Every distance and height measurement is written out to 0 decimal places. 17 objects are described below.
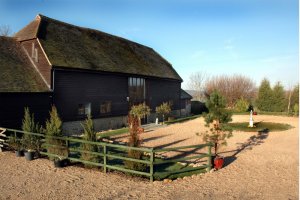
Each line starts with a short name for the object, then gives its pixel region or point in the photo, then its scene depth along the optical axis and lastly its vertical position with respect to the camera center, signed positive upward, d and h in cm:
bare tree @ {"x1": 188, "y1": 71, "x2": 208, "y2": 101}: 7138 +372
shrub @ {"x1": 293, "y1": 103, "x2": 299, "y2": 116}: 4221 -145
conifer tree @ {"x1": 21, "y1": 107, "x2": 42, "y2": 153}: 1488 -237
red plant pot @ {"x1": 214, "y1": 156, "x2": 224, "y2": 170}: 1280 -307
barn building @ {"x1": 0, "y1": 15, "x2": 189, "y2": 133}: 2064 +238
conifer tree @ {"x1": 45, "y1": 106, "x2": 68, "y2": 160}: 1373 -217
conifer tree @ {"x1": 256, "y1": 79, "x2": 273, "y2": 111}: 4741 +95
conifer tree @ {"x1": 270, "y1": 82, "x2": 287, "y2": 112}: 4656 +40
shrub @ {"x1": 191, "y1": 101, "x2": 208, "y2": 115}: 4991 -122
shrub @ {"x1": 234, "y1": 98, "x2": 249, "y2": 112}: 4712 -91
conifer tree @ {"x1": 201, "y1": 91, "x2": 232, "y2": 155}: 1403 -83
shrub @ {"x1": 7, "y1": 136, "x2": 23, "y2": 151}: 1565 -264
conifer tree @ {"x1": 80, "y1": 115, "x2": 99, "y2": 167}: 1275 -221
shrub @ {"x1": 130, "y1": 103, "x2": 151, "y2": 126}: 2689 -109
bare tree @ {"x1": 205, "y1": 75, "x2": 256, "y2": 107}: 5699 +329
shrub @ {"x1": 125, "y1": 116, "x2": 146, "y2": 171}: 1161 -232
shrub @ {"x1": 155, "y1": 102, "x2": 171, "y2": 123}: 3284 -105
